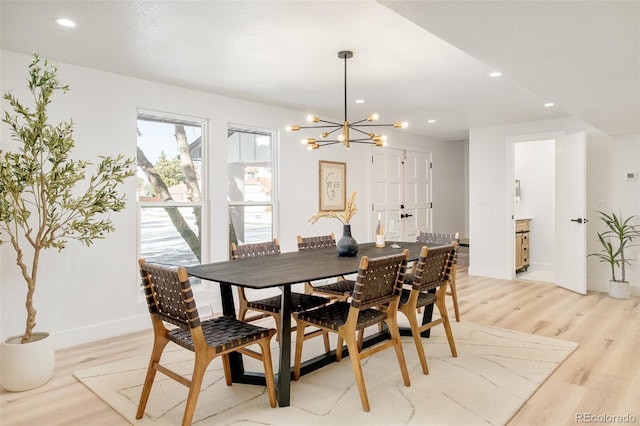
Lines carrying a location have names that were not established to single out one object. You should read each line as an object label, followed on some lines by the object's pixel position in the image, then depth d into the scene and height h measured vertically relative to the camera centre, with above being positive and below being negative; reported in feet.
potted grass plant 16.52 -1.76
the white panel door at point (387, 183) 21.58 +1.25
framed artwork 18.47 +0.99
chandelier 10.23 +1.97
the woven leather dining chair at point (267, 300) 9.55 -2.34
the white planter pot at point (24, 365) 8.71 -3.37
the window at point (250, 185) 15.75 +0.91
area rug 7.48 -3.87
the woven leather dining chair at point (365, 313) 7.61 -2.26
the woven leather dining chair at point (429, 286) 9.18 -1.94
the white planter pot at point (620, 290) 16.39 -3.50
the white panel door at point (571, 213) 16.83 -0.39
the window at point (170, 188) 13.35 +0.69
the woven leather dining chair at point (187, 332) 6.70 -2.31
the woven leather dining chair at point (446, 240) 13.11 -1.16
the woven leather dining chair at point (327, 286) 11.19 -2.29
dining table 7.73 -1.34
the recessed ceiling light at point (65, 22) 8.50 +3.99
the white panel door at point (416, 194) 23.88 +0.73
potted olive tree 8.71 +0.14
